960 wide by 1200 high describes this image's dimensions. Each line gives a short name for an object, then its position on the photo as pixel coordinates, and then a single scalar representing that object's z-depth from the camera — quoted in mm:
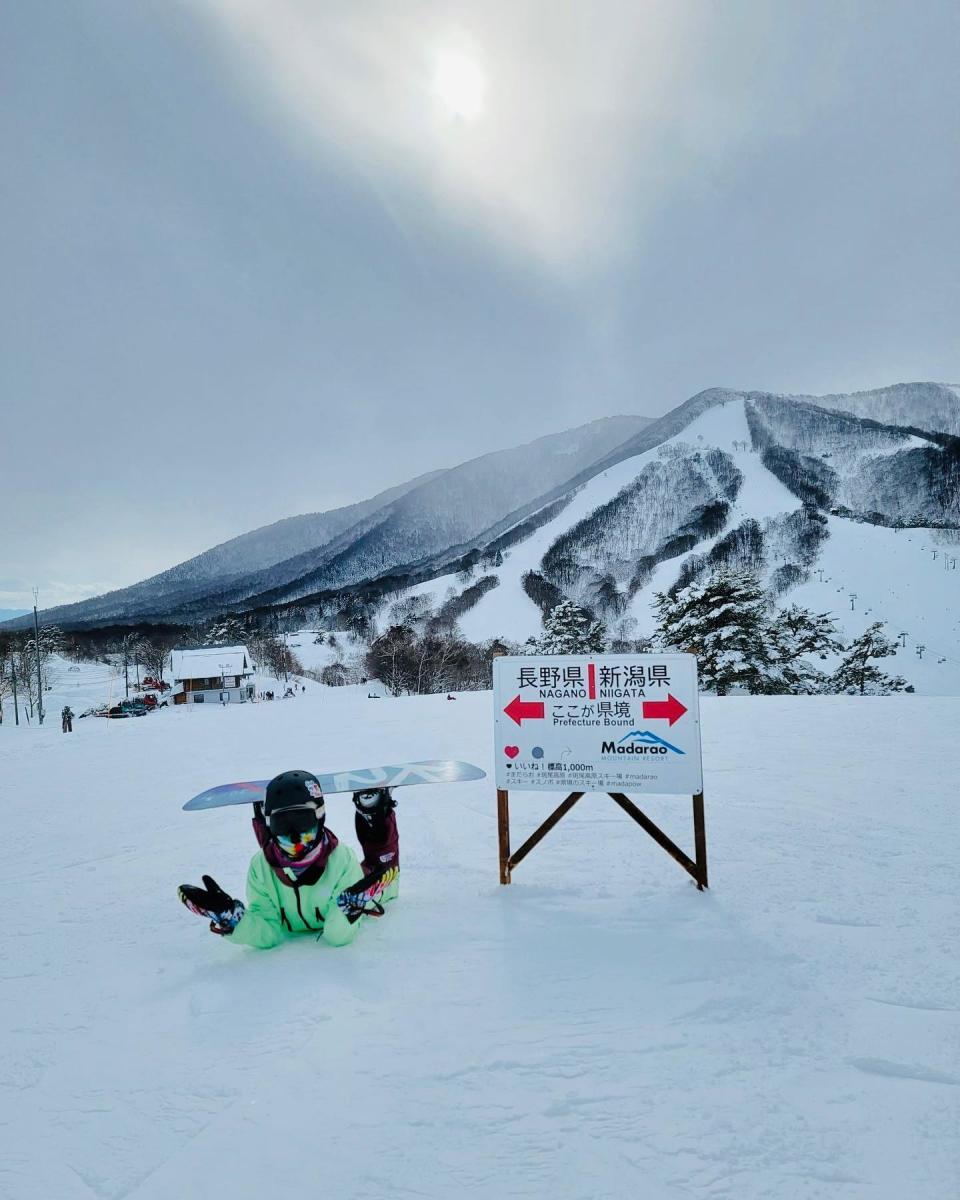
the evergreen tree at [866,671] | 40719
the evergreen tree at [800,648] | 30156
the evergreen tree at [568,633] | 45125
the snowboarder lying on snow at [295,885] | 3838
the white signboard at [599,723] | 4531
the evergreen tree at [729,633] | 28891
